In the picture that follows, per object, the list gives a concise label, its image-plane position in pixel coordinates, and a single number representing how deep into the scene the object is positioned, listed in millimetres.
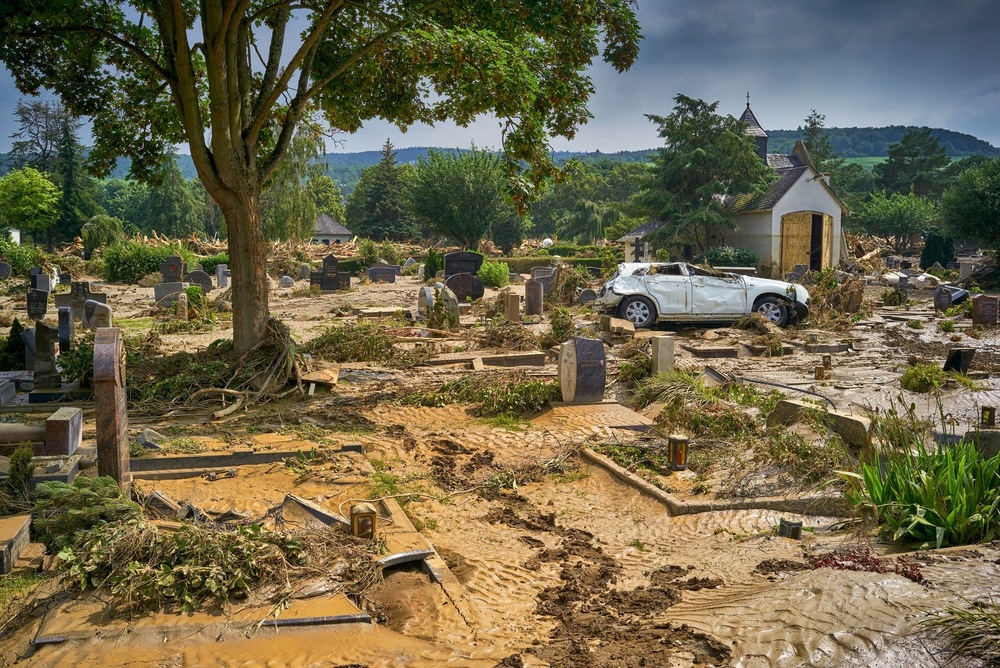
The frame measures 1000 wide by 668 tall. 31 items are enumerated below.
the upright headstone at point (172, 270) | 32750
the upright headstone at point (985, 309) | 18922
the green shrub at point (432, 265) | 36219
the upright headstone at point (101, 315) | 13211
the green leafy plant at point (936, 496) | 5125
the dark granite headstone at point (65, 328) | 14635
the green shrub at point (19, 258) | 35281
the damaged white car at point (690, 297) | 19078
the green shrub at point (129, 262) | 35000
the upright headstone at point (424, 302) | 20672
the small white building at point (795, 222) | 38375
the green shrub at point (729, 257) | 35875
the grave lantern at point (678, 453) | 8281
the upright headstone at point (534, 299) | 22719
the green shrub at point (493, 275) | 33469
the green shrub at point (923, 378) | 11508
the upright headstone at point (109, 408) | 6348
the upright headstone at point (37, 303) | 19109
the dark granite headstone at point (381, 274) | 38219
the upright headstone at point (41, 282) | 26344
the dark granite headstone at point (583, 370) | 11031
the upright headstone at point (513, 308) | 19672
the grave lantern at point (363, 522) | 5941
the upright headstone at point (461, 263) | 29812
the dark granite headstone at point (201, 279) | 30870
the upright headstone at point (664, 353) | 12211
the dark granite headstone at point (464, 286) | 26469
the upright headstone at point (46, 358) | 12008
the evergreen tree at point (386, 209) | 69562
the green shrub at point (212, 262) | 39469
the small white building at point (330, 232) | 76250
